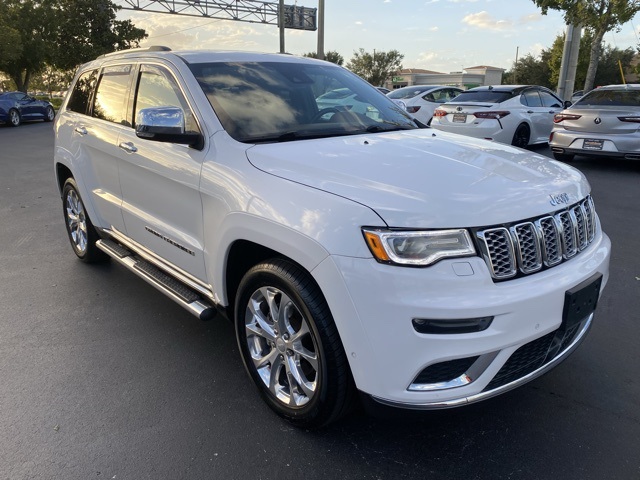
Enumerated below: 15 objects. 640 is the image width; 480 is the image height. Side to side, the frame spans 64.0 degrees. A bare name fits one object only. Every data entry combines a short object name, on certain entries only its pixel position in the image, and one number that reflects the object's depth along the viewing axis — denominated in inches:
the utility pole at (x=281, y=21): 1074.7
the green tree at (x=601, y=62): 1690.5
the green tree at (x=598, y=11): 711.7
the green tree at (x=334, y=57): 2476.1
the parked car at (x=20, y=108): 818.8
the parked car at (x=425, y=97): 565.0
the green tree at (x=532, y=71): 2071.9
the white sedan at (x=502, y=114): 404.2
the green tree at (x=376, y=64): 2610.7
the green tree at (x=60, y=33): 1284.4
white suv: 80.0
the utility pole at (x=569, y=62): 748.6
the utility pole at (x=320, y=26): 893.8
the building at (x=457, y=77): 3191.4
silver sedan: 335.9
